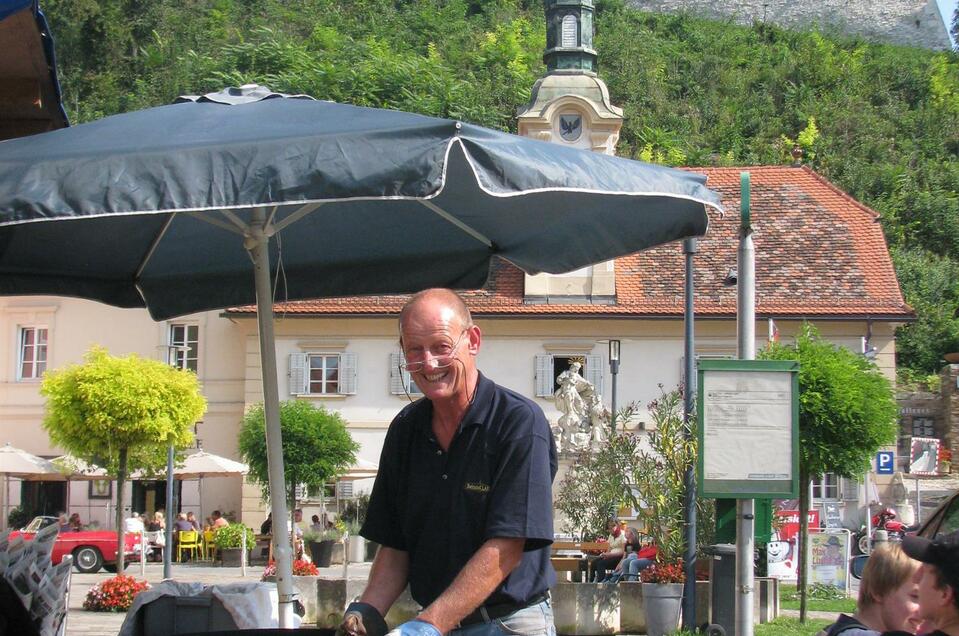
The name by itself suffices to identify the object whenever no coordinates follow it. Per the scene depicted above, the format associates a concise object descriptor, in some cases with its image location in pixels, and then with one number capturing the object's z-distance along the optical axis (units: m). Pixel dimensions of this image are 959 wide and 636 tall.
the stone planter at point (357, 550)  31.77
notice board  8.20
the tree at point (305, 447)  31.58
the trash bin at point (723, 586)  13.28
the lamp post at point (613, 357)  25.08
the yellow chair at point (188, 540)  32.41
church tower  34.34
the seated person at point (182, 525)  33.19
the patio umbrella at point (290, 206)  4.29
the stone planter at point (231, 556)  30.28
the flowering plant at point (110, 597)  18.12
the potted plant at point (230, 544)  30.27
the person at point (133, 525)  30.04
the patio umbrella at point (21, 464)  31.80
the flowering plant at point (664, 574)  14.45
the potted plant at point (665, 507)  14.06
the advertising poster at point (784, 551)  20.28
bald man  3.86
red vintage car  28.70
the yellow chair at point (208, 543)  32.22
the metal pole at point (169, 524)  21.46
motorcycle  28.12
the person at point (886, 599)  4.19
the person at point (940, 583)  3.30
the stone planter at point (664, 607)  14.02
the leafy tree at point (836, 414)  19.08
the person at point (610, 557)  18.48
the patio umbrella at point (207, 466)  31.50
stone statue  27.42
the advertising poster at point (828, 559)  20.95
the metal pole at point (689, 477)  13.77
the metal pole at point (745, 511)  7.83
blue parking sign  29.80
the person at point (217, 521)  32.09
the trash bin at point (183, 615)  5.91
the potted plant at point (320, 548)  29.80
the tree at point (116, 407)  23.92
